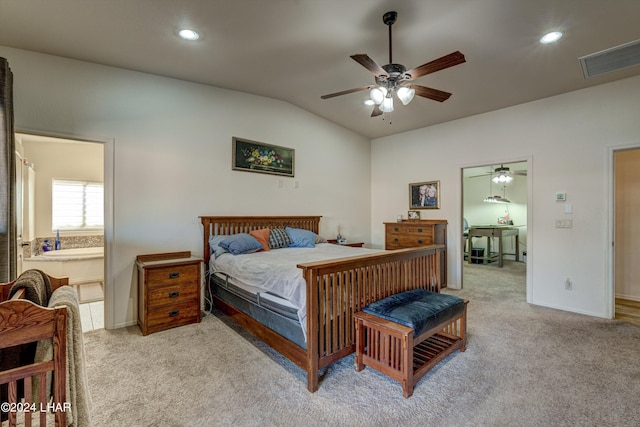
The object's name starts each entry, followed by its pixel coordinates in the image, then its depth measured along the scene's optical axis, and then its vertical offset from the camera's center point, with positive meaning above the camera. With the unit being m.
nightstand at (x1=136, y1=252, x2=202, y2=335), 3.08 -0.88
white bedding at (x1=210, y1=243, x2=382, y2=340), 2.29 -0.54
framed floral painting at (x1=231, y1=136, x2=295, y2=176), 4.21 +0.87
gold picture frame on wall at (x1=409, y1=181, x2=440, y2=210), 5.16 +0.34
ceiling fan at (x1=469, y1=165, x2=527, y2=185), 6.95 +1.01
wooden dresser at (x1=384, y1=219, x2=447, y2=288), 4.80 -0.37
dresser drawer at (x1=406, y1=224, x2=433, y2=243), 4.77 -0.31
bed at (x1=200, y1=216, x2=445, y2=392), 2.13 -0.78
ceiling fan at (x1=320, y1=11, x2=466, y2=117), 2.18 +1.14
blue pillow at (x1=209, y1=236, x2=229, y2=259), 3.64 -0.43
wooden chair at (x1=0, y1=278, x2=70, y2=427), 1.14 -0.55
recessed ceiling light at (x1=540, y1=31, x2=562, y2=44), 2.56 +1.60
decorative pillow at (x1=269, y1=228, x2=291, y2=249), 4.08 -0.37
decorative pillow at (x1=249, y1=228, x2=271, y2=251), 3.93 -0.32
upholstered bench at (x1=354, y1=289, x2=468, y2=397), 2.08 -0.95
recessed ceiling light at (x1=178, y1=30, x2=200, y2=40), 2.60 +1.65
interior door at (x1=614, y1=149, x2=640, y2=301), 4.21 -0.19
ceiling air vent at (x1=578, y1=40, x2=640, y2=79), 2.76 +1.58
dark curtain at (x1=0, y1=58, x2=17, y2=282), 2.12 +0.27
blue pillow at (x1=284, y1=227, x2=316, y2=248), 4.27 -0.37
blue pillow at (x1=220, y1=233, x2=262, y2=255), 3.58 -0.39
